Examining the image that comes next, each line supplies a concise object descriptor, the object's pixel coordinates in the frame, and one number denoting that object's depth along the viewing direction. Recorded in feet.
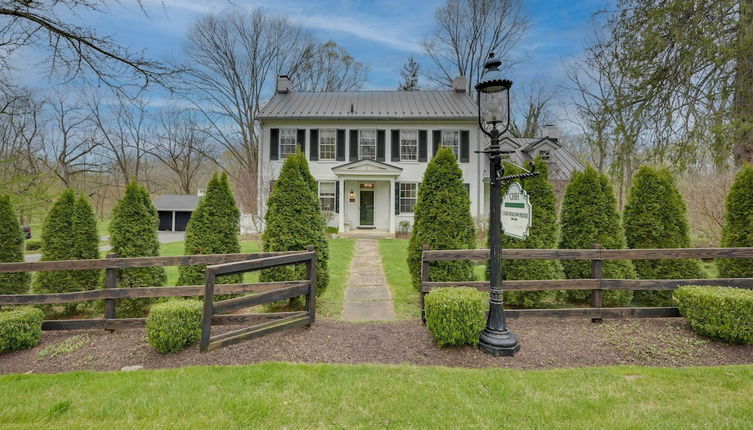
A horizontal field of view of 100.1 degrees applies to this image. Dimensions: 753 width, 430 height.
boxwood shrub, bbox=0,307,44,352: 10.76
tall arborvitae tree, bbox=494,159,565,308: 14.92
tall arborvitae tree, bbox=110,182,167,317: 14.23
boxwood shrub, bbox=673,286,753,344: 10.46
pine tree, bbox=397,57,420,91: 80.53
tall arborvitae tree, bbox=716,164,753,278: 14.47
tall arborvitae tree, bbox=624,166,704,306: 15.01
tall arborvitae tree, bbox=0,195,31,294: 13.67
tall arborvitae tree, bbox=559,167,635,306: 14.89
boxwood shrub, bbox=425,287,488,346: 10.44
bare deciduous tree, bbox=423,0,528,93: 65.82
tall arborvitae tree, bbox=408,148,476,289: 15.60
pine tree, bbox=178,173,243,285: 14.74
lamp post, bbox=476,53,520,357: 10.52
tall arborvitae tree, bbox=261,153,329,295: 15.34
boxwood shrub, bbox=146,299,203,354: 10.24
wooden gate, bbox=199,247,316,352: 10.18
